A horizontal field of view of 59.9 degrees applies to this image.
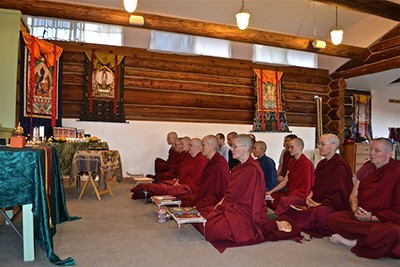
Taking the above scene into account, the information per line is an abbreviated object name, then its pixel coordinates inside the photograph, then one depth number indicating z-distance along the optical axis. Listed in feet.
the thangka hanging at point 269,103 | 36.35
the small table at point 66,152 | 22.71
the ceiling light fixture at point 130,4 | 21.01
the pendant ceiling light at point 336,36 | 28.35
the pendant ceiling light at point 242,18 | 24.17
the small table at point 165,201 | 16.33
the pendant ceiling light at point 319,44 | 30.38
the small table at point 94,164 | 20.58
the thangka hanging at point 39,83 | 23.88
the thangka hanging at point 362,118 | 42.19
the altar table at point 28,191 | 10.07
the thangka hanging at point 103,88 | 30.60
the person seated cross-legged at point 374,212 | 11.83
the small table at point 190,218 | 12.92
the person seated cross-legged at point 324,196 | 14.80
